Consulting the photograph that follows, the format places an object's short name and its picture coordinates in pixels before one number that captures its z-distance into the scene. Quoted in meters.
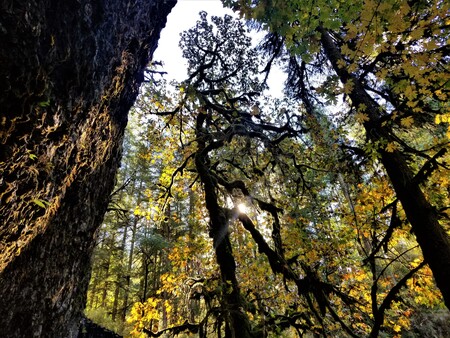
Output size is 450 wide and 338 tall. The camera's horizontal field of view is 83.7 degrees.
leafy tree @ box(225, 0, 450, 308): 2.57
